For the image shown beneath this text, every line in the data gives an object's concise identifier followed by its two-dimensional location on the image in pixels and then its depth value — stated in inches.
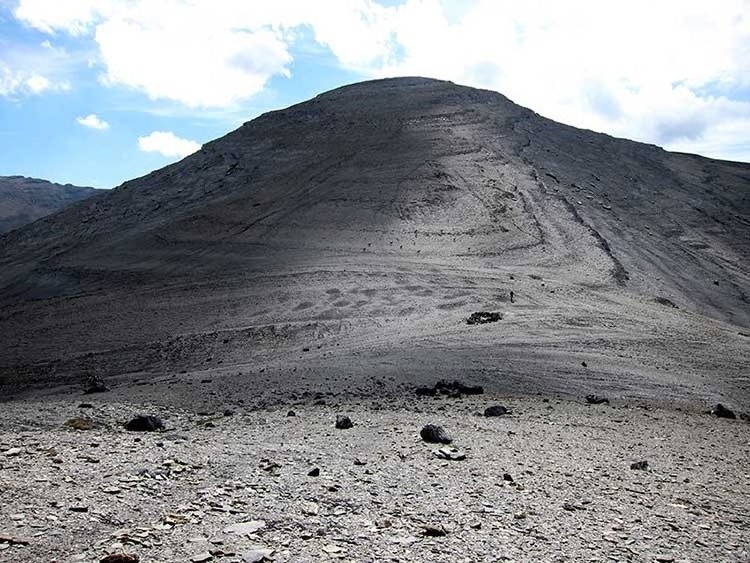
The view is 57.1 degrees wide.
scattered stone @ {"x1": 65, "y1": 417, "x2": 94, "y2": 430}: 320.5
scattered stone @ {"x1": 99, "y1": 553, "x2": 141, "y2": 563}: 169.0
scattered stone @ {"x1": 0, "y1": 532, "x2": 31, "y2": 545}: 175.3
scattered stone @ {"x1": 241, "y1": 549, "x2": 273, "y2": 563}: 177.6
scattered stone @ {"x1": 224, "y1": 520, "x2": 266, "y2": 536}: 193.5
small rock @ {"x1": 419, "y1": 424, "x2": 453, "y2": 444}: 309.4
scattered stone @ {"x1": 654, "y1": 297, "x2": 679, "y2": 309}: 780.0
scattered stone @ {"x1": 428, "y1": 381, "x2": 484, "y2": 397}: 438.0
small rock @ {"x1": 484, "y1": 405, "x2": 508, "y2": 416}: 381.4
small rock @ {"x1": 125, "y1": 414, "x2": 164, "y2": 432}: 323.9
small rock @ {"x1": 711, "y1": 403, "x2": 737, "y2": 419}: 421.6
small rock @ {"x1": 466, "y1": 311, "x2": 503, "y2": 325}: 630.5
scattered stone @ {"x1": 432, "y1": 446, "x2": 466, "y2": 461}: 284.8
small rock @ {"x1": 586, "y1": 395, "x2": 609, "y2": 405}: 436.1
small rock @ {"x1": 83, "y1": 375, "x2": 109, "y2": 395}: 496.7
